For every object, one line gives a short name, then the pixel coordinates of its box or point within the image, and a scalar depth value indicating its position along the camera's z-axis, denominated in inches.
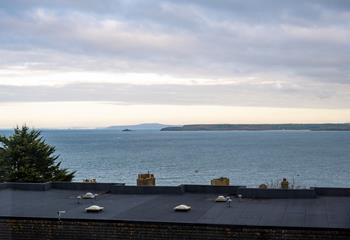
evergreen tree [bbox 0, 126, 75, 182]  1296.8
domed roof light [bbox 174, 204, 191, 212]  665.0
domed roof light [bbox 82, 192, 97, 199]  791.7
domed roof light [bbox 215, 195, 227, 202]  746.8
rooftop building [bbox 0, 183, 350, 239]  573.3
